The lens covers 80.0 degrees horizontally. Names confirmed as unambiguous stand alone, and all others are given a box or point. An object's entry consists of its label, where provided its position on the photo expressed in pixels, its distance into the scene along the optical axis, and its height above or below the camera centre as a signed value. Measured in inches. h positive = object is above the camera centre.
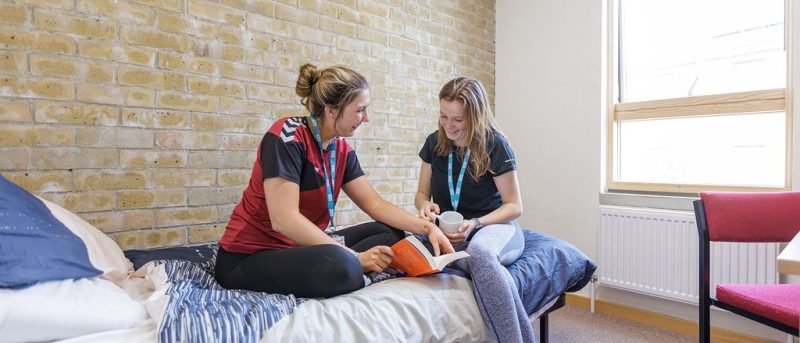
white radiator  91.5 -19.1
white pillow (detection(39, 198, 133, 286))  57.1 -10.7
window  96.1 +14.8
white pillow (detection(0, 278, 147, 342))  38.8 -12.9
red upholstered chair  69.4 -8.9
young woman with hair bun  55.6 -6.1
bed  41.6 -14.5
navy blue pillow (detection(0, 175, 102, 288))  43.7 -8.3
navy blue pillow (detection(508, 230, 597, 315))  69.3 -16.6
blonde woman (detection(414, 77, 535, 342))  74.2 -2.0
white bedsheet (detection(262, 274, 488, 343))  48.5 -16.8
